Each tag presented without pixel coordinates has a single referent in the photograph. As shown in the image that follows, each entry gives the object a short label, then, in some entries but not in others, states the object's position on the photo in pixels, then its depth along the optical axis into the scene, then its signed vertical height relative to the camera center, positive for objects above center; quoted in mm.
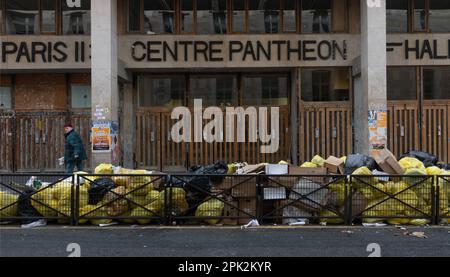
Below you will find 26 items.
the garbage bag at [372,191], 8611 -1055
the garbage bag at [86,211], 8508 -1334
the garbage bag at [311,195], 8586 -1108
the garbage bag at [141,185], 8645 -902
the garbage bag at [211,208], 8602 -1319
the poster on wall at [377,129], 15188 +62
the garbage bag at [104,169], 9188 -667
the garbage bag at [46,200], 8570 -1144
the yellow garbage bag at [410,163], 9227 -624
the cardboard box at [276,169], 8820 -665
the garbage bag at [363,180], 8617 -858
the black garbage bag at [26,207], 8641 -1277
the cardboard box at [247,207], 8648 -1315
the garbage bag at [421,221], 8594 -1591
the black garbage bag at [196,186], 8625 -932
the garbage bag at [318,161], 9947 -608
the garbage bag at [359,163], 9312 -607
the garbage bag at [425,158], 9953 -564
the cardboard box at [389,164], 8930 -612
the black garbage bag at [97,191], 8586 -995
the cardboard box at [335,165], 9391 -662
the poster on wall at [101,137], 15172 -84
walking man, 13398 -424
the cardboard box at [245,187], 8602 -957
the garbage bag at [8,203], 8656 -1203
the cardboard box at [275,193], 8625 -1070
